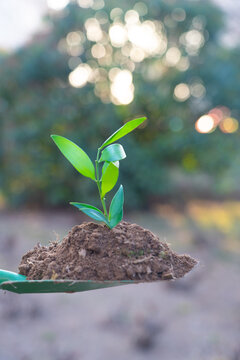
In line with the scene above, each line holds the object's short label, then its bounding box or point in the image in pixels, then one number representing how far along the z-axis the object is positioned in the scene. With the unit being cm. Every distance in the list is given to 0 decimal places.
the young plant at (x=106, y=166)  49
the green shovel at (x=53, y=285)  46
